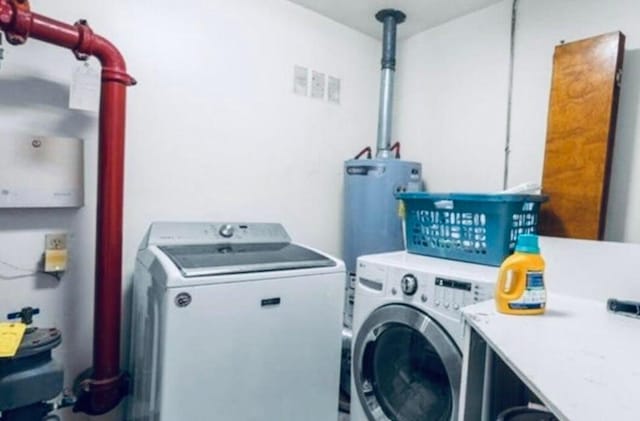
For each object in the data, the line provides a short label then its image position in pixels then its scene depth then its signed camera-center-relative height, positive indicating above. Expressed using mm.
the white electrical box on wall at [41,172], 1489 +3
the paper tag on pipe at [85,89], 1559 +344
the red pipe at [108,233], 1567 -232
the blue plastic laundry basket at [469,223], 1619 -128
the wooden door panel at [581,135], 1687 +294
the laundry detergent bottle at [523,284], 1151 -258
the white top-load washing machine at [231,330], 1373 -567
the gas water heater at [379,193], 2322 -19
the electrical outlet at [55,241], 1634 -285
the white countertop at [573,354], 687 -350
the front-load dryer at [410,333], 1418 -566
